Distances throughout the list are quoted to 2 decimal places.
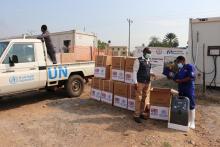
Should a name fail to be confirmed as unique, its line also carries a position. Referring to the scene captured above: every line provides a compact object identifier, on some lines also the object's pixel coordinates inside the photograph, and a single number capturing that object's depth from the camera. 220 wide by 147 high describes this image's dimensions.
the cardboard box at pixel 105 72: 5.23
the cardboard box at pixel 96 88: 5.38
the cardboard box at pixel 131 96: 4.69
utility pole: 30.11
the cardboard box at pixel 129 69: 4.72
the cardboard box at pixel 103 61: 5.22
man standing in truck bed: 5.47
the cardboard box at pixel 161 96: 4.18
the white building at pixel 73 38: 9.29
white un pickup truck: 4.76
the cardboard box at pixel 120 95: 4.82
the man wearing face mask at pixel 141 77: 4.21
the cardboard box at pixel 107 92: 5.13
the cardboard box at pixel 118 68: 4.87
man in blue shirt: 3.98
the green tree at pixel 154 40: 47.13
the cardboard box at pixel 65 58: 5.66
